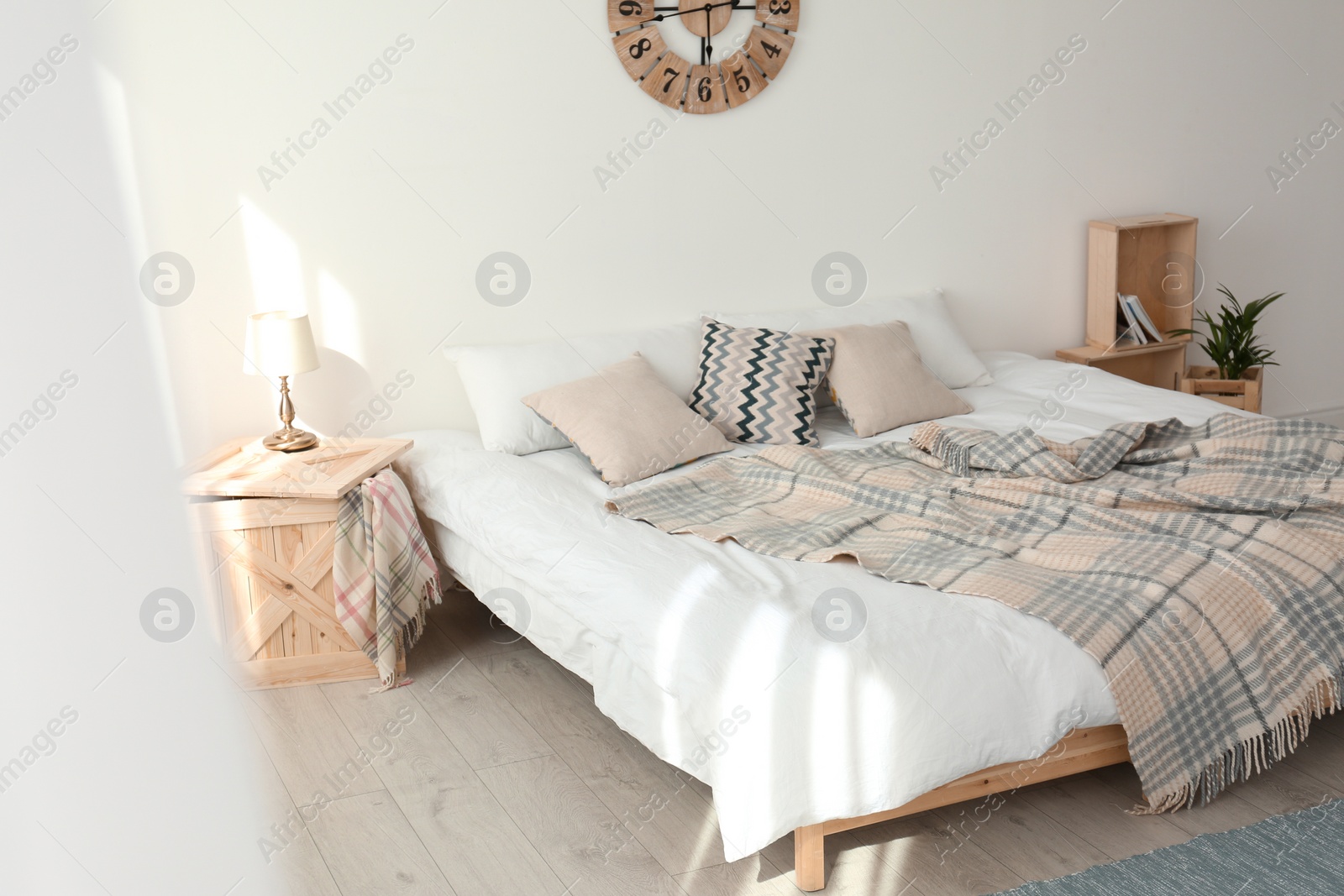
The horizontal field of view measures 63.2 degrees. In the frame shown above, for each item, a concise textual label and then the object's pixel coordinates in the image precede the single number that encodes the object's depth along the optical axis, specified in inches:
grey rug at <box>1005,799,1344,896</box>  73.0
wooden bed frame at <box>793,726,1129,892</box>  74.3
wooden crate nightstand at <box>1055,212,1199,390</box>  164.1
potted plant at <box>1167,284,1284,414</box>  160.7
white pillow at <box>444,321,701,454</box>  122.8
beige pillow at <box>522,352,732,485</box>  114.2
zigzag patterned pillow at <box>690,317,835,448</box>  125.9
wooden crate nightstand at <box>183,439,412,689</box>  105.1
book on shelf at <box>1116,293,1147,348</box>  164.7
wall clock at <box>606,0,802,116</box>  132.7
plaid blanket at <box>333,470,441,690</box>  107.7
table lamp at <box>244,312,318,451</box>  113.7
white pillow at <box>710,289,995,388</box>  143.6
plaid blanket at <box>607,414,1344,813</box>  79.1
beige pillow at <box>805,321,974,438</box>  129.8
